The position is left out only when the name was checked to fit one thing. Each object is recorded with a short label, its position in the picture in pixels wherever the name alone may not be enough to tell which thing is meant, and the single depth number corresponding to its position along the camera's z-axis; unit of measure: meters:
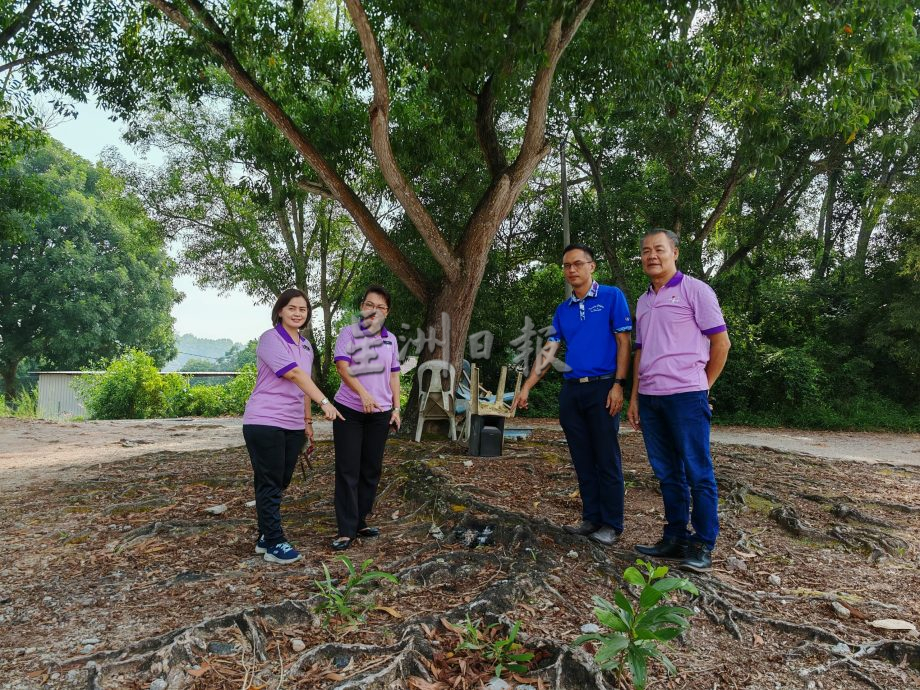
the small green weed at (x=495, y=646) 2.32
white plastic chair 7.75
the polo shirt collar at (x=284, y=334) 3.47
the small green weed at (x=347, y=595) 2.71
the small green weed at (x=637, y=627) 2.11
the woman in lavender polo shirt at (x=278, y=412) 3.38
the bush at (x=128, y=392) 16.41
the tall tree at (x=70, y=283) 26.17
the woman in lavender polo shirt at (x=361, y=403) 3.67
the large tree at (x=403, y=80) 6.02
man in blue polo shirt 3.52
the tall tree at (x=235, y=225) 15.08
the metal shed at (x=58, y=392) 21.77
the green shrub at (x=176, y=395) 16.98
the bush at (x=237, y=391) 17.36
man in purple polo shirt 3.21
